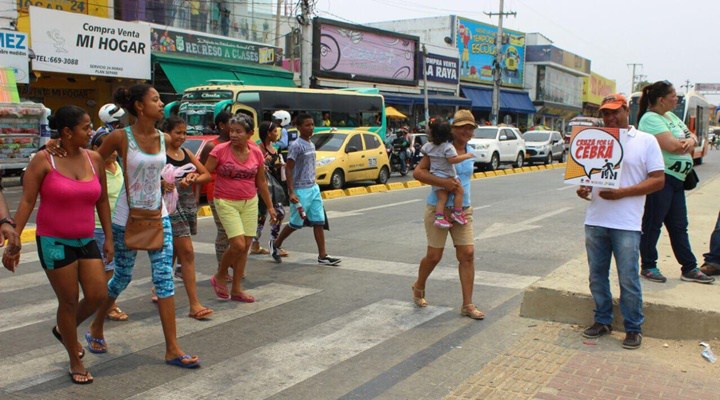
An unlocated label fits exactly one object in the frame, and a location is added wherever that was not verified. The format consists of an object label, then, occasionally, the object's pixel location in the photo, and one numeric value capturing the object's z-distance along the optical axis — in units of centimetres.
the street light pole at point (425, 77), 3674
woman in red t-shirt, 619
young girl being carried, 579
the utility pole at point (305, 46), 2886
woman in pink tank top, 401
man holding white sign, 491
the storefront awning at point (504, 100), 4822
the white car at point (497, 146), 2566
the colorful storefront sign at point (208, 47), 2569
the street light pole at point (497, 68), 3997
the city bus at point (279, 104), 1942
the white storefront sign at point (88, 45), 2134
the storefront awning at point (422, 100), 3831
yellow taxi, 1697
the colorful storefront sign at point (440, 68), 4281
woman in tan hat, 584
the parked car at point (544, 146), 3103
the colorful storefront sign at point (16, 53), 1895
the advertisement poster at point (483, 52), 4906
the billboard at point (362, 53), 3437
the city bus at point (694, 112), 2523
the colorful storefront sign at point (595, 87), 7250
